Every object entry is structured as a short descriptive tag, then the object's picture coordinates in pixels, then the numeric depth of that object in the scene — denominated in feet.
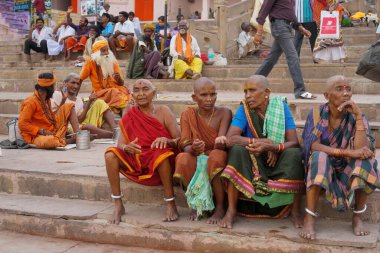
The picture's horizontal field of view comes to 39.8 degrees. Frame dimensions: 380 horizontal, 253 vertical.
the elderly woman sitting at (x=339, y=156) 12.07
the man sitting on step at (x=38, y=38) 47.14
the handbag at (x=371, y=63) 14.66
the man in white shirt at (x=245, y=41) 41.86
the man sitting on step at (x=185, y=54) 32.55
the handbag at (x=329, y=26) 31.73
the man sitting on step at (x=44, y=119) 21.66
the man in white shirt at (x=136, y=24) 46.73
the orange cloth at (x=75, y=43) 45.34
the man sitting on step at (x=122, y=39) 42.22
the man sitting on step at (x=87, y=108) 23.39
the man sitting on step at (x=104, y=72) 26.35
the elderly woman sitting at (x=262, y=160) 12.82
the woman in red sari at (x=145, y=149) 13.84
